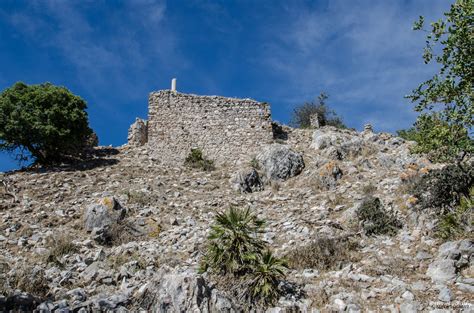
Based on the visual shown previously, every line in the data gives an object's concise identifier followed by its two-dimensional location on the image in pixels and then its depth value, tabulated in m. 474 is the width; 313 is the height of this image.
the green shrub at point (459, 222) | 9.85
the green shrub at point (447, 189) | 11.22
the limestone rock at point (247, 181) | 16.98
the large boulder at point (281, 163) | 17.70
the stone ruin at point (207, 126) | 21.02
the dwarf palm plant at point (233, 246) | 9.51
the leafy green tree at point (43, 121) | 18.22
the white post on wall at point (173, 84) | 22.59
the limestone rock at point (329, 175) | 15.57
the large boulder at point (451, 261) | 8.86
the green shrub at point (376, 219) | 11.38
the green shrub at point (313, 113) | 27.16
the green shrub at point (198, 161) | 19.70
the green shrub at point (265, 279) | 8.90
